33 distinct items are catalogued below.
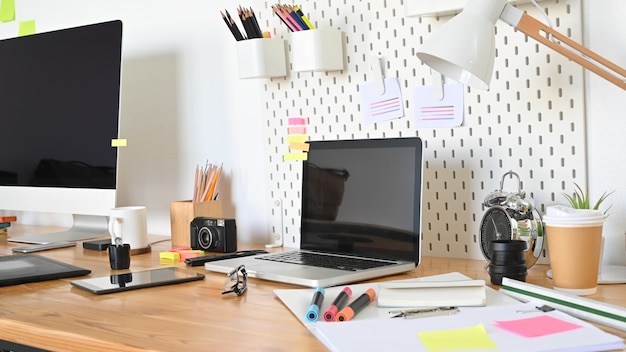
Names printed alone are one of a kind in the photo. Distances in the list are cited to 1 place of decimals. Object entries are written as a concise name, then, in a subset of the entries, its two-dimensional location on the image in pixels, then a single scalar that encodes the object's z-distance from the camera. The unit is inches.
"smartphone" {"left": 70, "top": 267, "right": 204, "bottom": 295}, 51.2
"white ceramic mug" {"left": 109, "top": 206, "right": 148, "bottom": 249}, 67.4
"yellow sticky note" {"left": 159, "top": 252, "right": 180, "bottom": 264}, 62.9
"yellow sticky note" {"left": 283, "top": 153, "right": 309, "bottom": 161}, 64.2
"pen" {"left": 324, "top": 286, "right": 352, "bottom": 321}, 40.1
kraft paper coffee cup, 43.4
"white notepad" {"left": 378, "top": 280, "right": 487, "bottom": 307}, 41.5
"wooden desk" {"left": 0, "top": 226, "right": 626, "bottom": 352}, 38.2
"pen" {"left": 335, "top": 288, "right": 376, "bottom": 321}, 39.8
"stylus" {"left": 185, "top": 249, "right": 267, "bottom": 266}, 59.7
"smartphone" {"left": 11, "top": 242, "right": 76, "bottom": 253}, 71.3
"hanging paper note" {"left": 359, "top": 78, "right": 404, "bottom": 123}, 60.2
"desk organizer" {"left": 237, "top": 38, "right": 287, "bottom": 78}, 66.1
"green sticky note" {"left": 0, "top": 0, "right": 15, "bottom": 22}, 97.4
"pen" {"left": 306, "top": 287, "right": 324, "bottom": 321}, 40.3
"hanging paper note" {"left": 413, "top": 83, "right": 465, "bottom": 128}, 57.0
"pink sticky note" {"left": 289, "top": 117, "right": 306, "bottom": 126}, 67.0
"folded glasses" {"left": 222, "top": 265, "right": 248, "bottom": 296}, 48.6
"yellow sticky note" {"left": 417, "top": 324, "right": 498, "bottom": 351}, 34.1
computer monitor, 75.0
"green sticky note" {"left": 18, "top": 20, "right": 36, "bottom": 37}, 94.8
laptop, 52.9
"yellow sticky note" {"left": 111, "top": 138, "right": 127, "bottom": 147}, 73.0
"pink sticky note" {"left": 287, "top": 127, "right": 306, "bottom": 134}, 66.9
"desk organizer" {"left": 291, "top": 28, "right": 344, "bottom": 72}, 62.0
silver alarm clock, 50.2
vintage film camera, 64.7
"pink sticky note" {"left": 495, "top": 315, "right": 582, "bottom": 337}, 35.6
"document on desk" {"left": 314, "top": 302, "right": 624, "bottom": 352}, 33.9
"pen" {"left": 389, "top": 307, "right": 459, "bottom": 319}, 39.6
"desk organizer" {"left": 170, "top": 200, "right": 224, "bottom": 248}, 70.1
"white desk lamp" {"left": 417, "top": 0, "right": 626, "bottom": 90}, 45.1
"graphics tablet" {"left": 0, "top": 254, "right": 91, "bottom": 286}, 54.9
